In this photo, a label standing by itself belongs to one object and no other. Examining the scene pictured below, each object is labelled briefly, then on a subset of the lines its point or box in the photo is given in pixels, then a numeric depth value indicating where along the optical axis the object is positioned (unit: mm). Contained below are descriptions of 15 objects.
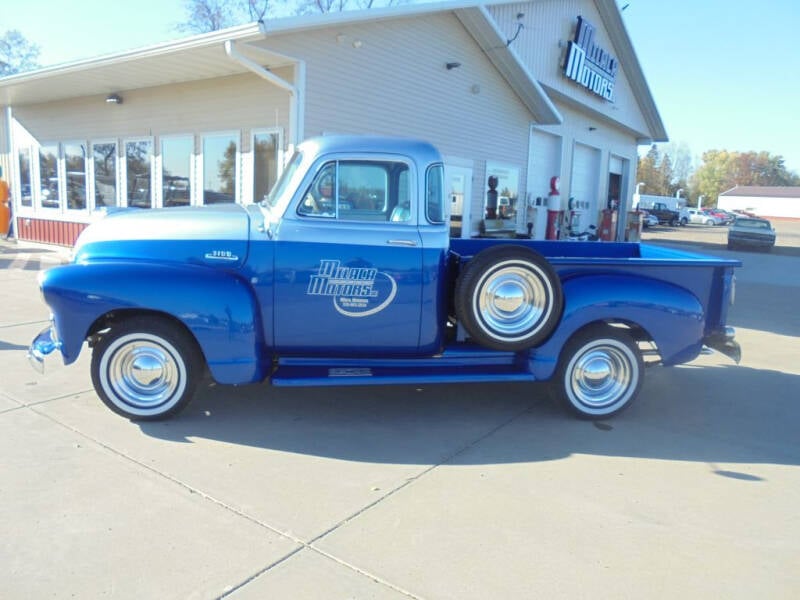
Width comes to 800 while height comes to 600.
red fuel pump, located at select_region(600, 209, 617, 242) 19156
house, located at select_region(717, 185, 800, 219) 83562
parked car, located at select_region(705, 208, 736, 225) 59156
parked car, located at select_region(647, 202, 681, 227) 49344
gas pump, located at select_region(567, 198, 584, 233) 17484
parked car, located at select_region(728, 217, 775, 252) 26641
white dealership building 8766
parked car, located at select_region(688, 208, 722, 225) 57312
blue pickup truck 4180
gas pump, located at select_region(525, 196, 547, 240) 15367
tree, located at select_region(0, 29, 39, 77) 41219
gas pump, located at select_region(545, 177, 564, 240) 15648
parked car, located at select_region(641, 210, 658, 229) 43625
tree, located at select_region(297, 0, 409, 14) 30969
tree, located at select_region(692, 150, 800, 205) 110812
